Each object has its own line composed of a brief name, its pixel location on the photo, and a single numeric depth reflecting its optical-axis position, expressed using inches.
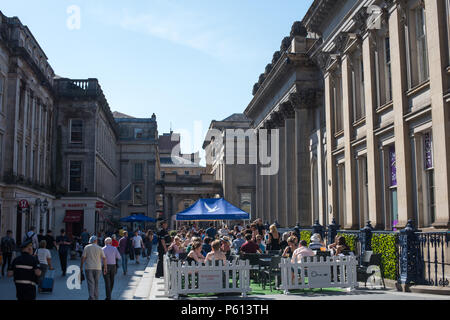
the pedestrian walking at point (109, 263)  541.6
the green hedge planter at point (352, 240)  756.5
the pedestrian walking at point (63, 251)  839.7
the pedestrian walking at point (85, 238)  1256.9
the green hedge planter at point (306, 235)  1023.6
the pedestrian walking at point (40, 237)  890.7
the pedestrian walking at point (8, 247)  815.7
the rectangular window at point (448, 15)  615.8
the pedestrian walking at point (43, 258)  612.4
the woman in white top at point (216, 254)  571.8
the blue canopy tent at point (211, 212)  946.1
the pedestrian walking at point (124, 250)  864.3
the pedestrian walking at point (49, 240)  887.7
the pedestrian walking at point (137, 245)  1083.9
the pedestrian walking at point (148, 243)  1289.4
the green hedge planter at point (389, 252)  599.5
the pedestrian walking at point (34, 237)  885.8
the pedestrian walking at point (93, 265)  512.4
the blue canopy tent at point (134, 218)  1661.8
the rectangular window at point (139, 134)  2957.7
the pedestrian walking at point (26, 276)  418.6
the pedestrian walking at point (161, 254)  771.4
